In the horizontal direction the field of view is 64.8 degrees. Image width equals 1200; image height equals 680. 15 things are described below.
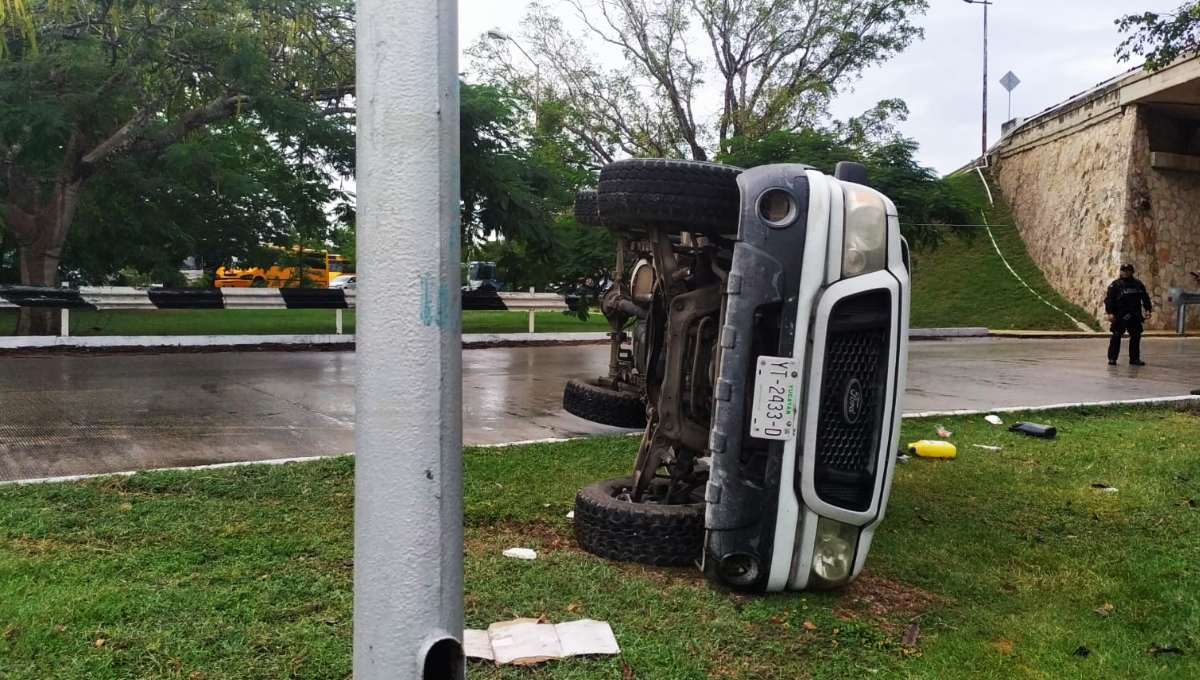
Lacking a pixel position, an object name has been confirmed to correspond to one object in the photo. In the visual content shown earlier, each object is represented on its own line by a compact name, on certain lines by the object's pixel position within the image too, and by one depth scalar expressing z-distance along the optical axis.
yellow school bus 23.27
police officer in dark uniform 15.28
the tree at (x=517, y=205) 16.25
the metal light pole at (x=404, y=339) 1.78
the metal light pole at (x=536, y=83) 29.66
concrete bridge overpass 27.47
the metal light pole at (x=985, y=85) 47.56
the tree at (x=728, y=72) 28.58
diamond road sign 44.31
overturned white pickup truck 3.43
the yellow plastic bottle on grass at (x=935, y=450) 6.72
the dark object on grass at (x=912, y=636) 3.28
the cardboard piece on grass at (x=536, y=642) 2.99
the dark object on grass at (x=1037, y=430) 7.61
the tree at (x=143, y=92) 13.38
